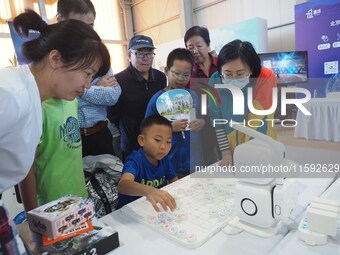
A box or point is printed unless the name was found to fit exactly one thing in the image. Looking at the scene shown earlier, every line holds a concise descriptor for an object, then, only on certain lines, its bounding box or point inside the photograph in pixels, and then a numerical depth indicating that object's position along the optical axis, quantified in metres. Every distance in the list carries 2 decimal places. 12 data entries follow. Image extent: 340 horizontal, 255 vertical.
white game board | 0.73
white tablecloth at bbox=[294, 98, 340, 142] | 3.48
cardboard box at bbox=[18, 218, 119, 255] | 0.64
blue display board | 3.85
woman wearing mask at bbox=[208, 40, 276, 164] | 1.19
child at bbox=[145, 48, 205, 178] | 1.46
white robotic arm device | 0.64
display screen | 4.14
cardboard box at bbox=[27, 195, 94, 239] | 0.67
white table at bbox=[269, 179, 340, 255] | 0.62
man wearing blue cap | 1.64
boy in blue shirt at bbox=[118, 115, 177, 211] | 1.12
